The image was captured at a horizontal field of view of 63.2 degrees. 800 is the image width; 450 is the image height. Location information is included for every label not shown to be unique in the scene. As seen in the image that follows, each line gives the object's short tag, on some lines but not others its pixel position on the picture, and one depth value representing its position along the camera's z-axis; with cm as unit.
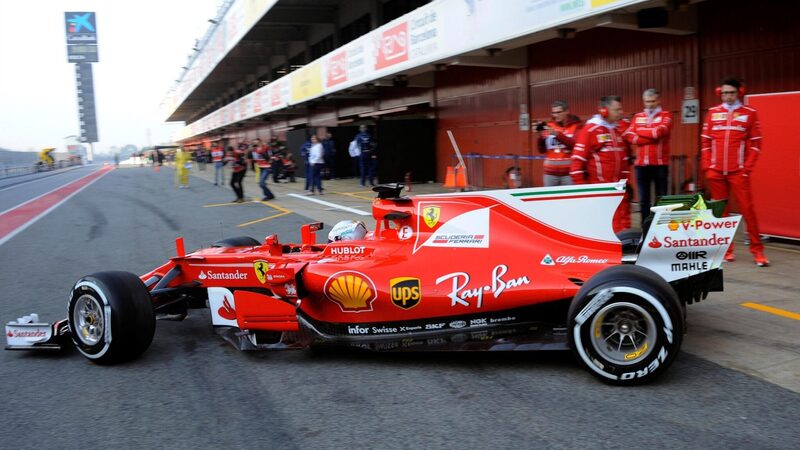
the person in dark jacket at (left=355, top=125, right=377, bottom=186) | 2128
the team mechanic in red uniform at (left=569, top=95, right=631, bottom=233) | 737
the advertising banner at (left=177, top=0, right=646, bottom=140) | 1085
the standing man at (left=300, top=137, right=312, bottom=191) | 2007
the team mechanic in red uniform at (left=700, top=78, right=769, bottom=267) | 655
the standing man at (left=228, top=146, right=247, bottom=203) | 1723
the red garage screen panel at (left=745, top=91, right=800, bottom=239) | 768
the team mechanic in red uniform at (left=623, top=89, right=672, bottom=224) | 751
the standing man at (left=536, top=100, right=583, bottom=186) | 774
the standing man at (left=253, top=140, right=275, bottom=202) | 1795
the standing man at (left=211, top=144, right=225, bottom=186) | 2475
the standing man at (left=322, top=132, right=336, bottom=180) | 2475
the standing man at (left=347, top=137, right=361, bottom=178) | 2275
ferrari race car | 379
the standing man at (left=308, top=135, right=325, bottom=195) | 1872
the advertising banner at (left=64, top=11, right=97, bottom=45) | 9300
